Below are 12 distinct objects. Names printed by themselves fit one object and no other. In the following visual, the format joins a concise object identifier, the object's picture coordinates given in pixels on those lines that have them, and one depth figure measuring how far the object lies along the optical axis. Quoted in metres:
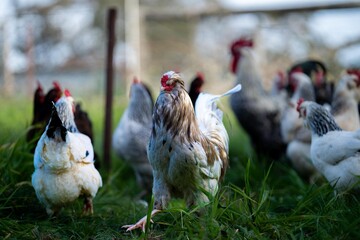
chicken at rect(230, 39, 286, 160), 5.35
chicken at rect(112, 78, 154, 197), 4.37
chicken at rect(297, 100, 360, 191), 2.99
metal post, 5.00
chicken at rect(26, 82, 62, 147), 4.08
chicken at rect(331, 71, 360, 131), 4.19
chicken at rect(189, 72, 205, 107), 4.48
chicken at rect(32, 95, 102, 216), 2.92
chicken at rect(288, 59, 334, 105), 5.60
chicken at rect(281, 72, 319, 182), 4.43
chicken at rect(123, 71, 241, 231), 2.65
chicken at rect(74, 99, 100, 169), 4.24
